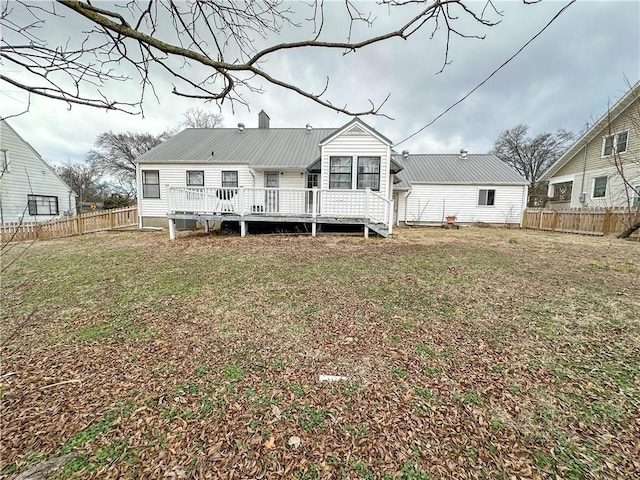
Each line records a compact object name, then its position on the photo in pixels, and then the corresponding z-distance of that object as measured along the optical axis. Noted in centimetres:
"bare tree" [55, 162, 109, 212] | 2562
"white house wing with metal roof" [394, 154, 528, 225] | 1631
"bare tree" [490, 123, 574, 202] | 3284
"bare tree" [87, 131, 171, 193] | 3014
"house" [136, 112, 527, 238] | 1006
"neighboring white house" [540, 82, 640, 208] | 1360
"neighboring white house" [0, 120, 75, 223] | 1531
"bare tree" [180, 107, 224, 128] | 2797
